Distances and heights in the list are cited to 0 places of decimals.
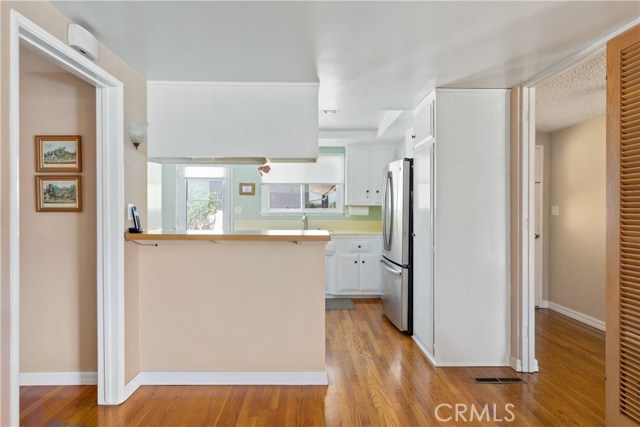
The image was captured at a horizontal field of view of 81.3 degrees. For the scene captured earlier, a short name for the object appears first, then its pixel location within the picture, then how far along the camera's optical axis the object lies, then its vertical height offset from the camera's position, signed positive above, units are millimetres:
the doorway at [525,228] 2822 -135
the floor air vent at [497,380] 2648 -1220
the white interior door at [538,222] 4637 -148
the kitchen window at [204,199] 5434 +175
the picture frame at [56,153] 2549 +399
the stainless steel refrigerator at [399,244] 3619 -339
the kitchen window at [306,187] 5504 +355
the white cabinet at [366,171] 5406 +576
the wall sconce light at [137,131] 2465 +531
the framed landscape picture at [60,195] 2549 +111
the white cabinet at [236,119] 2889 +717
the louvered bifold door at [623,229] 1767 -95
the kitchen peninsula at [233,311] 2645 -713
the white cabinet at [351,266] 5039 -750
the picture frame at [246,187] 5473 +350
